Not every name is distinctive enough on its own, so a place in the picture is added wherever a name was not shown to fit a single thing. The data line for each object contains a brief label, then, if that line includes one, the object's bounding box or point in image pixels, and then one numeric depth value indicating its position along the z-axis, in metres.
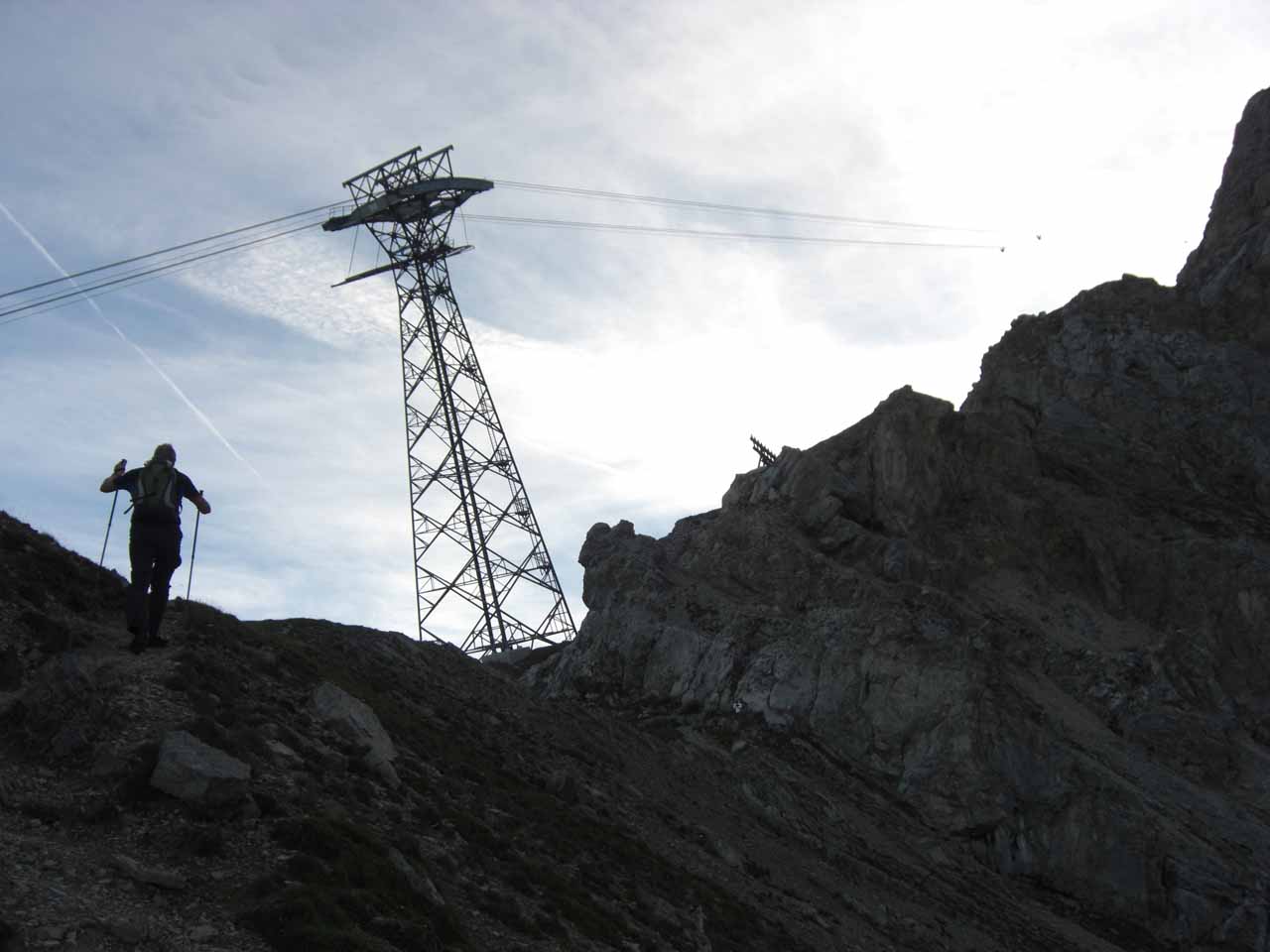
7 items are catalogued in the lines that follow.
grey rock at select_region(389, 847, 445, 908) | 14.43
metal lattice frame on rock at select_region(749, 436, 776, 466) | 58.62
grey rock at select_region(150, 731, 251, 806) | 13.79
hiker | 17.62
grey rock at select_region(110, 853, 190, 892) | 12.19
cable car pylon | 48.00
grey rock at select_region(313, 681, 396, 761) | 18.80
